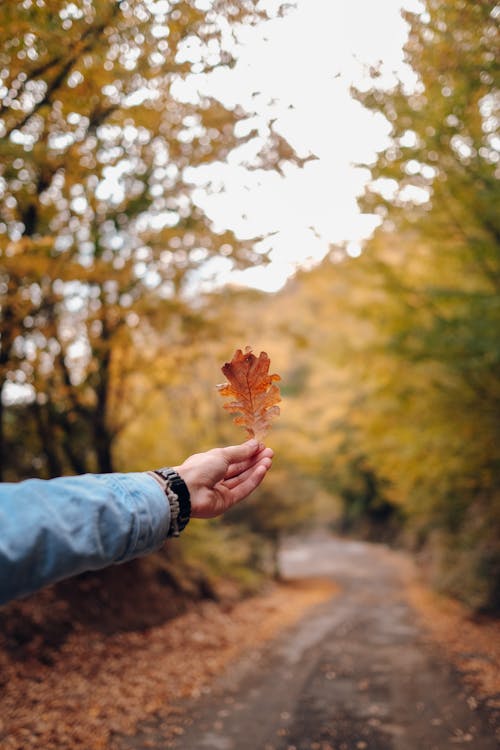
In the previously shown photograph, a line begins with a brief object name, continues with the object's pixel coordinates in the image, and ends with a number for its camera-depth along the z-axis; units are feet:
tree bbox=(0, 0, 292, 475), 14.79
